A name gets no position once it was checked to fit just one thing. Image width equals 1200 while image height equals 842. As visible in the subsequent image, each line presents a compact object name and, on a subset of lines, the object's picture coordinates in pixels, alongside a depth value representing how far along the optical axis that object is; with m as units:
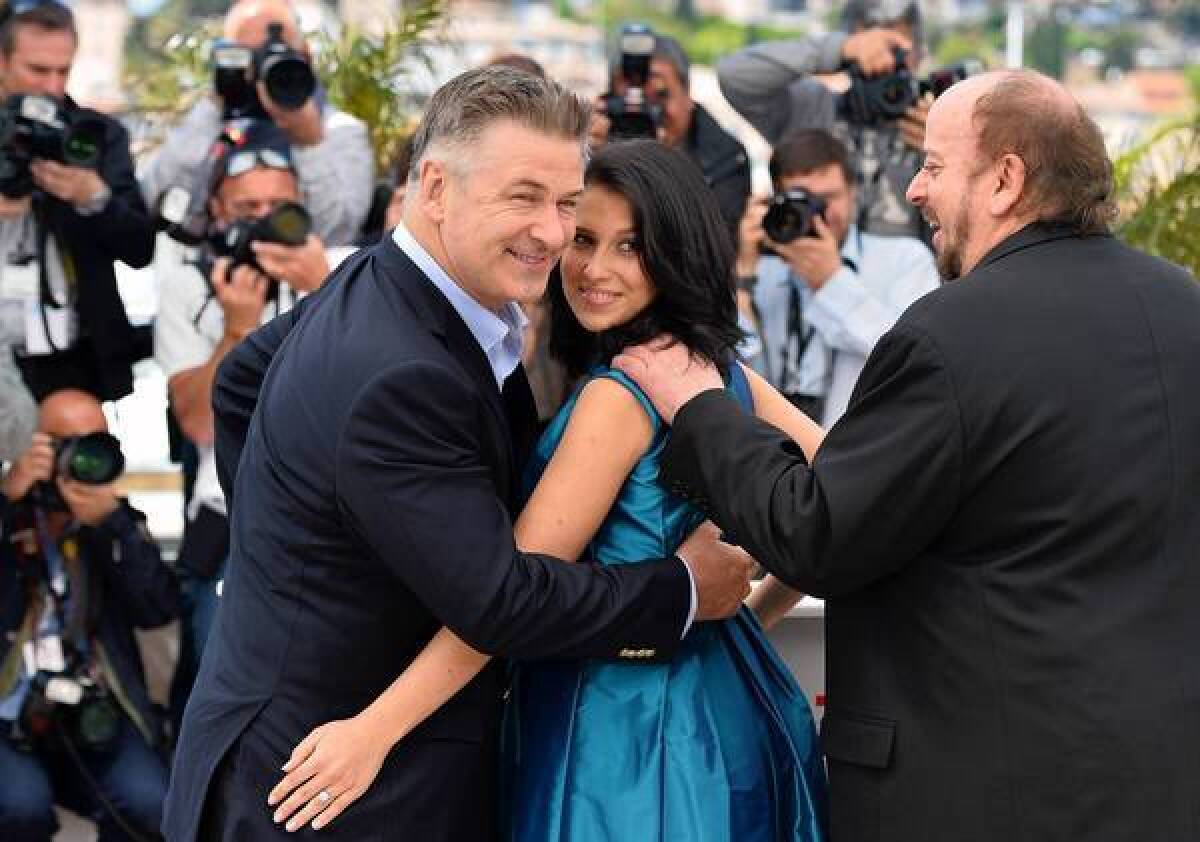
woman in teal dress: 2.78
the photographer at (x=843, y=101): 5.58
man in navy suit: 2.49
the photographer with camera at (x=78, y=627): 4.47
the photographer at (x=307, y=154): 5.04
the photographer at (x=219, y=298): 4.63
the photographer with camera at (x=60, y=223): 4.67
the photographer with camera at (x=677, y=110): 5.38
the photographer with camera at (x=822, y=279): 5.06
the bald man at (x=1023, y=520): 2.53
